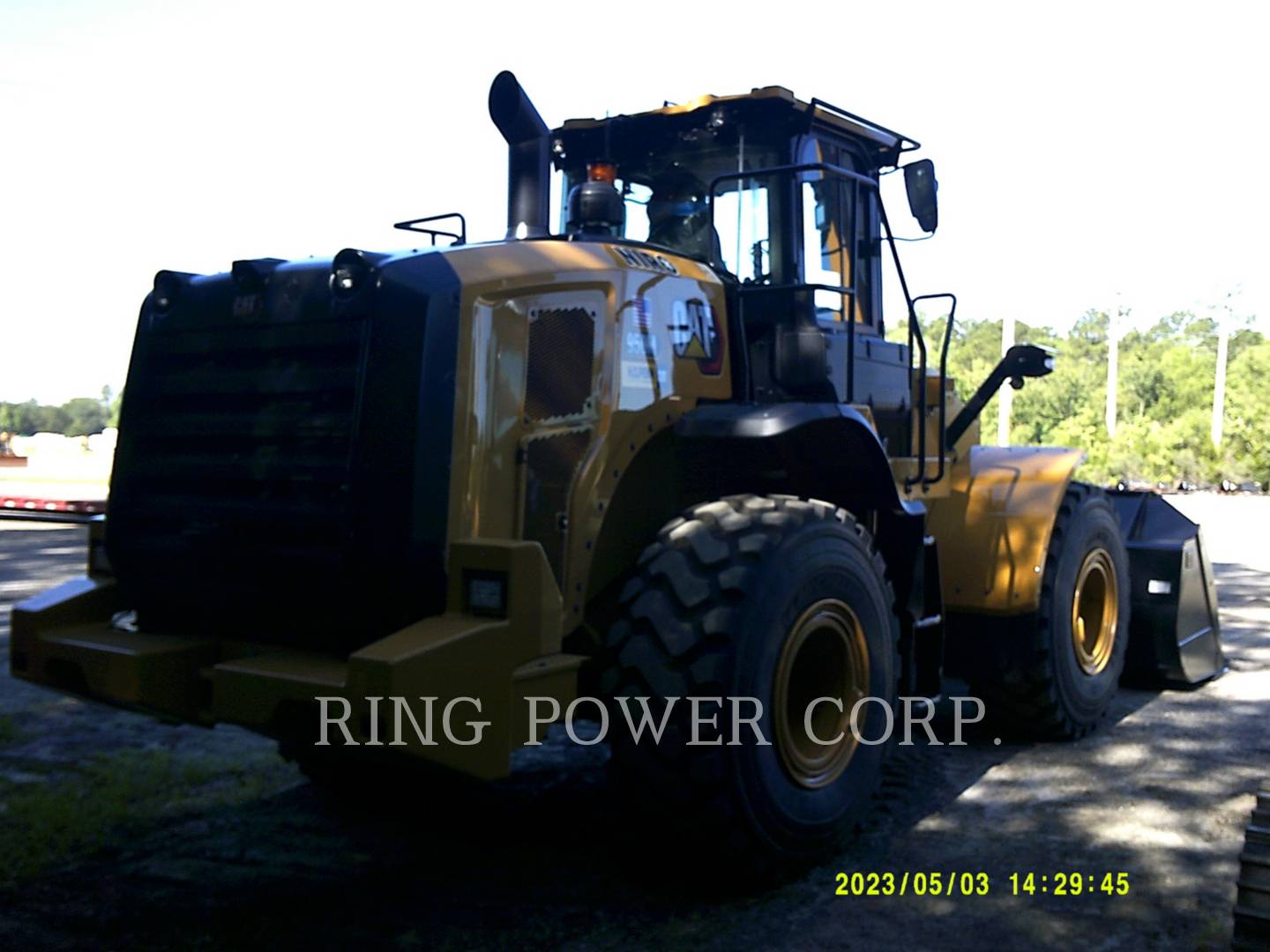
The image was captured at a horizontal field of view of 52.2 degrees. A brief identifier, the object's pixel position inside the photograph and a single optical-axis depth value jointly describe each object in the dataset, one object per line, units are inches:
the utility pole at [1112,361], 2074.8
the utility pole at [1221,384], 2204.7
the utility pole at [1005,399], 1314.0
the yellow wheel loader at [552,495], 157.5
